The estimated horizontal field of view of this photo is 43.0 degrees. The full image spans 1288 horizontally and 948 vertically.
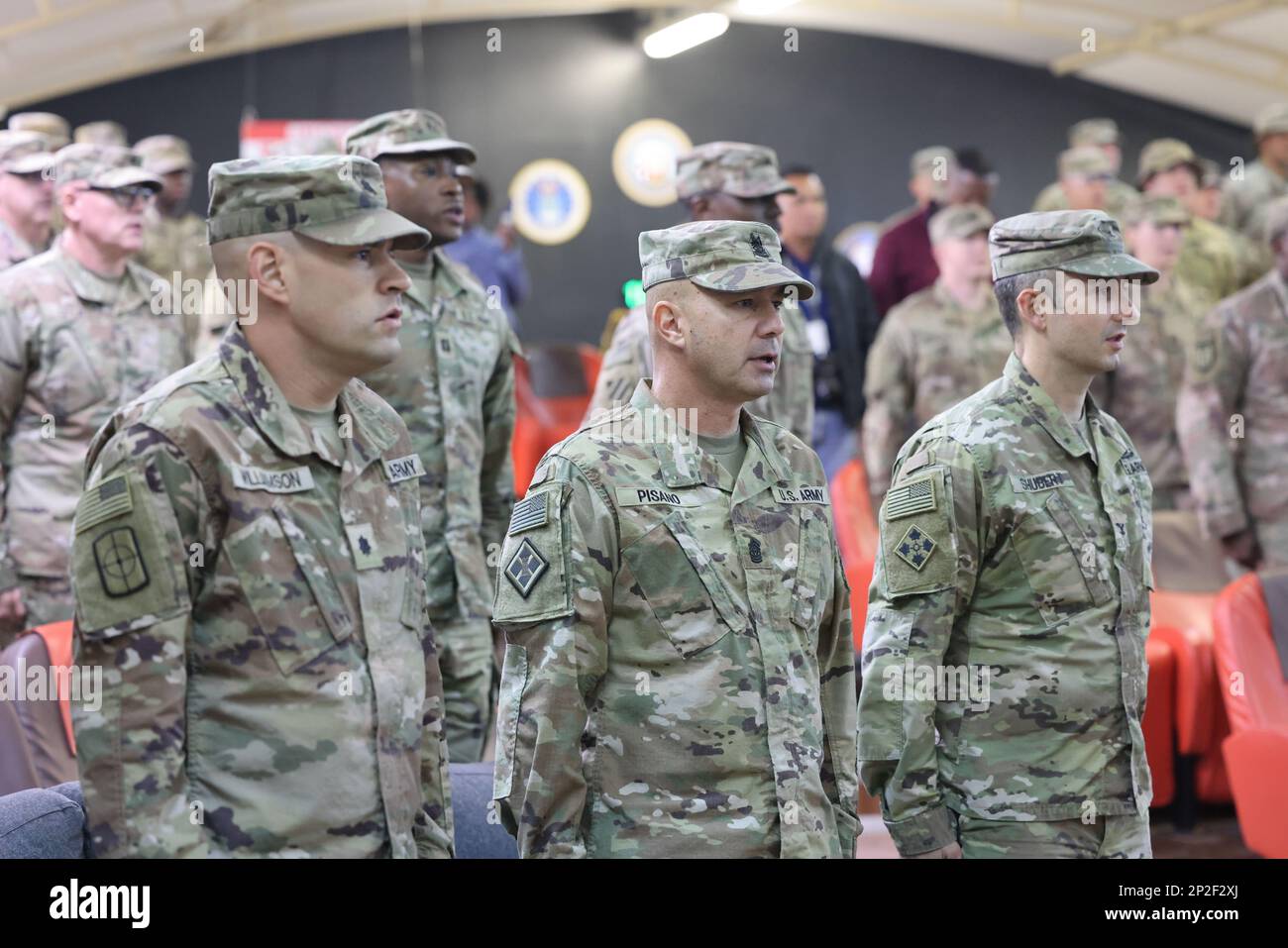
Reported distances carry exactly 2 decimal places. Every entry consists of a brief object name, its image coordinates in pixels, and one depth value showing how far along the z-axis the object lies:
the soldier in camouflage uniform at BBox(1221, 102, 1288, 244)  8.14
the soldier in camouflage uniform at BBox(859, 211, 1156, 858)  2.81
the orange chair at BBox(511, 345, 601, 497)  8.19
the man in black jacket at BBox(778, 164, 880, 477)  7.20
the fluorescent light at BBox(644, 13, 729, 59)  12.75
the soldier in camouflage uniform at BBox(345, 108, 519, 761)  3.90
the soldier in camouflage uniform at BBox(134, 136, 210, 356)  7.94
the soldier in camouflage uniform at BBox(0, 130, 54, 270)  5.74
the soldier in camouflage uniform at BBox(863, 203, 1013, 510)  6.61
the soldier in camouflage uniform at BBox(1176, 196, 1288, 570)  5.68
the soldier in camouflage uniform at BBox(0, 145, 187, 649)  4.71
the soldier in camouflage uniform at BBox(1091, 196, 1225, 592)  6.01
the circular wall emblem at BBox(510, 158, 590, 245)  12.62
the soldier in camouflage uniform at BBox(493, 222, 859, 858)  2.44
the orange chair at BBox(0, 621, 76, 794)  3.64
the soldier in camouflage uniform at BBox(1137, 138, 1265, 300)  7.36
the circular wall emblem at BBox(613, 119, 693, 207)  12.82
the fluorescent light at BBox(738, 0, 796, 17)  12.25
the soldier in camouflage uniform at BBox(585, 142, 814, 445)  4.27
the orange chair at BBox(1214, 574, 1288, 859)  4.49
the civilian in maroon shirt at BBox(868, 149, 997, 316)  8.12
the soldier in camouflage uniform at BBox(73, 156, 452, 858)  2.04
